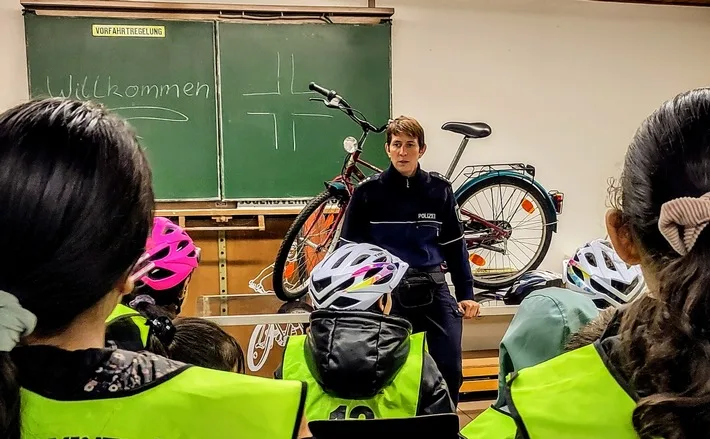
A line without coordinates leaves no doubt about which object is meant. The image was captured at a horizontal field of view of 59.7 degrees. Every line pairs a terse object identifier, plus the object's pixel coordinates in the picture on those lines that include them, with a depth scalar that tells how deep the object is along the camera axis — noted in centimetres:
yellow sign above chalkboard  369
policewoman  261
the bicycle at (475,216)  350
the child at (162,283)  125
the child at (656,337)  70
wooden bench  363
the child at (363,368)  134
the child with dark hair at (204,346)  132
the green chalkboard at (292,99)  385
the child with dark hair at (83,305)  66
